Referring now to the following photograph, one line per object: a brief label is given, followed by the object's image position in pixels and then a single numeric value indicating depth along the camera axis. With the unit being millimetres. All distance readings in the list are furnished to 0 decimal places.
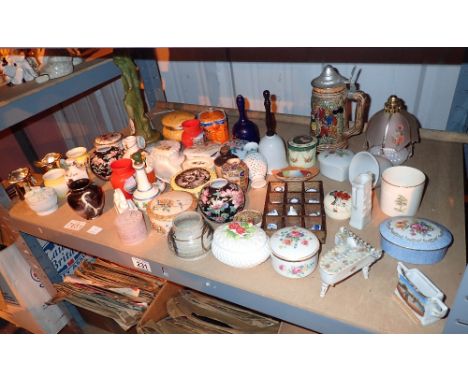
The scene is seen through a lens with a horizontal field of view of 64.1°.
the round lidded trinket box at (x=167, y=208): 1004
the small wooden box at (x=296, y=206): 971
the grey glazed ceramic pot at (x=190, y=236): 926
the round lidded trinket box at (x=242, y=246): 883
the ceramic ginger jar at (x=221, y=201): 1013
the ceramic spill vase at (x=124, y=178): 1122
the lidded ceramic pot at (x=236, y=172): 1089
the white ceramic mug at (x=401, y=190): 929
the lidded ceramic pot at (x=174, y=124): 1352
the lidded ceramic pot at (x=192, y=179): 1090
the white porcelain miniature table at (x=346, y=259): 787
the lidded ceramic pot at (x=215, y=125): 1312
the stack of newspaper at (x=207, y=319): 1249
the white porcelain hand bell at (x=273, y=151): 1191
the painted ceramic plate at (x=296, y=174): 1155
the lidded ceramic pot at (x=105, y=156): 1262
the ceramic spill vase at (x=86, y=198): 1103
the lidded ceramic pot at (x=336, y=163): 1117
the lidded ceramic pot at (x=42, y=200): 1165
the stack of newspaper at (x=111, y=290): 1305
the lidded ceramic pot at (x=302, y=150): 1180
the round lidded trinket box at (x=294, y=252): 820
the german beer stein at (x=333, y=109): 1129
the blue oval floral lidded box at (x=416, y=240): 822
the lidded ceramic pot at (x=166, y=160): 1209
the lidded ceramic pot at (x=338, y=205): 986
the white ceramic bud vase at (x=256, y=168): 1157
